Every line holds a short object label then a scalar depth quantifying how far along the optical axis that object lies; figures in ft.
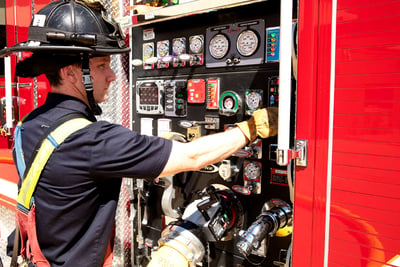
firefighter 5.08
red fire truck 4.24
